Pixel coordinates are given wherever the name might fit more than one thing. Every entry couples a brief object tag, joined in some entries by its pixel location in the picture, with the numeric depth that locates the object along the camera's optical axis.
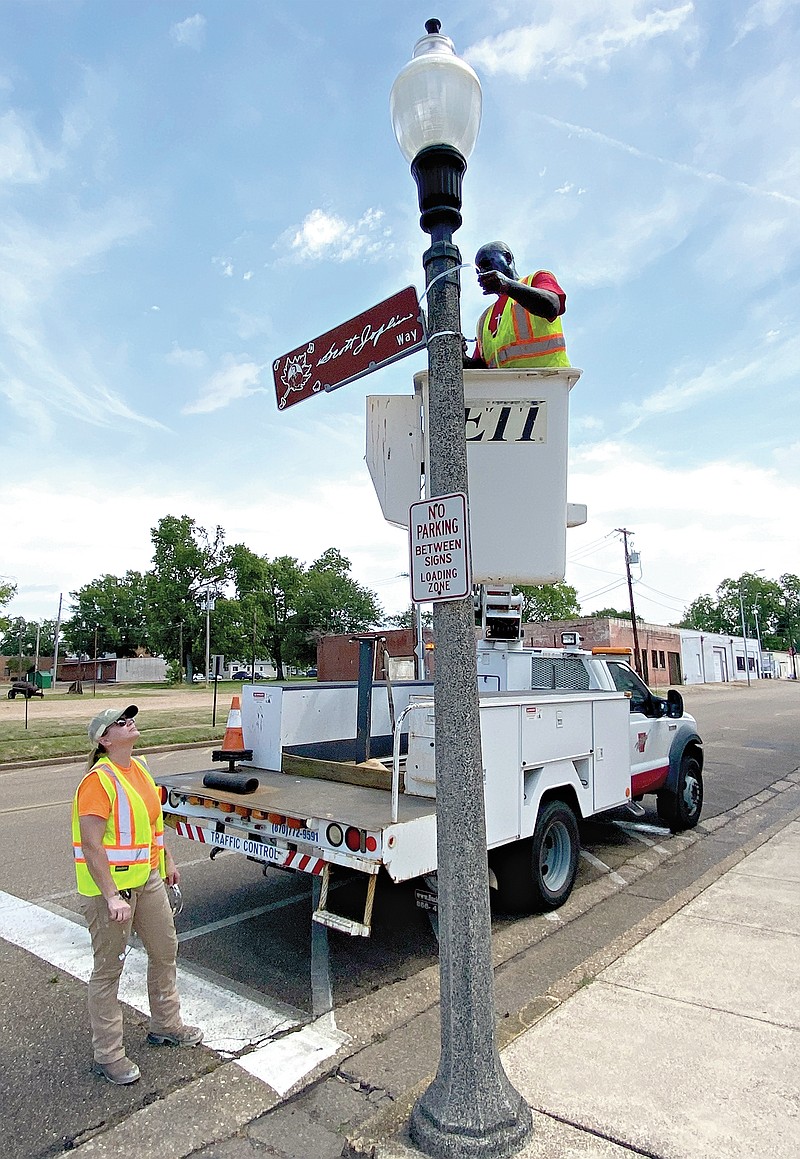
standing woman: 3.44
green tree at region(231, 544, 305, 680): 65.56
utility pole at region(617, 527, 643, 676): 46.91
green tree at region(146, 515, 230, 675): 63.56
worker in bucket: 5.73
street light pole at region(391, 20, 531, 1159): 2.80
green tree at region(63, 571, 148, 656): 101.06
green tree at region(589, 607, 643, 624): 113.60
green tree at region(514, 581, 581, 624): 84.38
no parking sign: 2.93
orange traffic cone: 5.74
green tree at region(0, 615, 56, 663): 126.44
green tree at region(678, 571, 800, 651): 123.50
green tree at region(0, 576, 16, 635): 50.91
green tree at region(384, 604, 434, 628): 92.50
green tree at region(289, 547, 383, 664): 87.38
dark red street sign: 3.13
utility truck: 4.18
